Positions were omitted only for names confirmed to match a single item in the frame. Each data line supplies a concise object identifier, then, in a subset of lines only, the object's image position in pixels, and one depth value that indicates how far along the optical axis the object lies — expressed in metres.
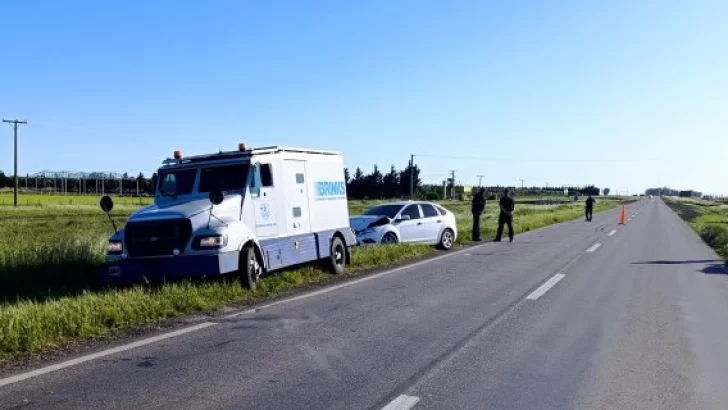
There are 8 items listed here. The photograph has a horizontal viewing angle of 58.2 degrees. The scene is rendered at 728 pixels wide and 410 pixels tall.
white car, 18.95
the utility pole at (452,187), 134.75
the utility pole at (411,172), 87.80
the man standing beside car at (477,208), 24.20
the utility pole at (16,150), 66.91
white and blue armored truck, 9.82
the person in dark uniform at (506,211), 24.17
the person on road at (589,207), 46.86
